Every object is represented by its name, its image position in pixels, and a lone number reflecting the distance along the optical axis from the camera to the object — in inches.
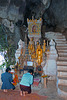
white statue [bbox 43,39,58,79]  226.7
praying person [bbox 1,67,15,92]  162.1
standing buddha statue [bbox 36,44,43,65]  242.7
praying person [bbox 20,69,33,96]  142.6
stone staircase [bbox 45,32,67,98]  157.5
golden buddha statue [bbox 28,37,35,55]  279.1
